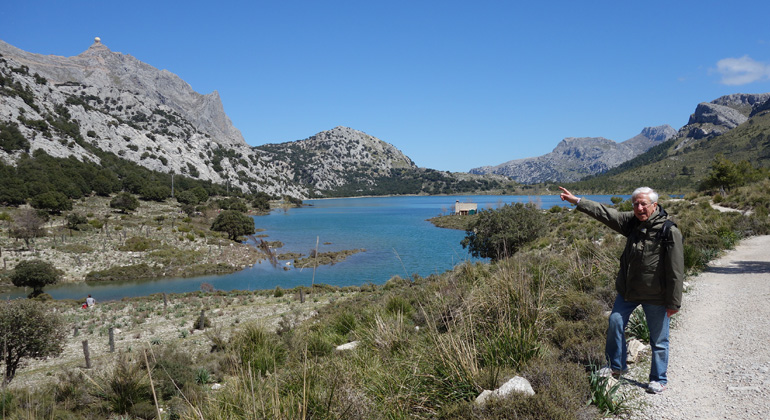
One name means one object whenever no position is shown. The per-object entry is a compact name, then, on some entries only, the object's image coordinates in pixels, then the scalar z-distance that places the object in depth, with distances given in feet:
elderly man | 11.55
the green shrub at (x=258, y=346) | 23.47
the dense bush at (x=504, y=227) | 83.56
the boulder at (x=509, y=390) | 11.14
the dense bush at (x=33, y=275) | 104.47
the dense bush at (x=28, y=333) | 38.24
